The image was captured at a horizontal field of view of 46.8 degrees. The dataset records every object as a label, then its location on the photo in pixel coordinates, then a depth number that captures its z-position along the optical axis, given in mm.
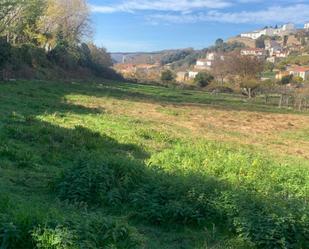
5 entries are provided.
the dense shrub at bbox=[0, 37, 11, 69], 23376
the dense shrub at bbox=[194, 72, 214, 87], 61969
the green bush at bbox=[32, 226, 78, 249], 3463
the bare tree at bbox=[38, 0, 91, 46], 39919
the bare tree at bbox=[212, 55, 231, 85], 59750
